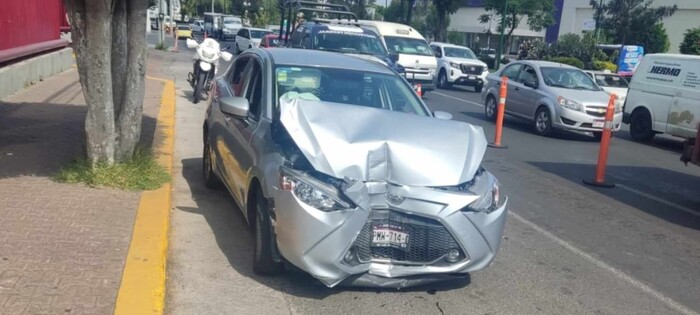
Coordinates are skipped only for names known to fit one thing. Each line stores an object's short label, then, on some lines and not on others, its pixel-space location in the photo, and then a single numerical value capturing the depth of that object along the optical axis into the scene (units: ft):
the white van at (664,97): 48.93
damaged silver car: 16.72
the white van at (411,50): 73.46
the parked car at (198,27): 229.66
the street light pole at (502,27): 133.69
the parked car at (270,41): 82.82
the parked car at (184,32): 183.21
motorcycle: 51.57
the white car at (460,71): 89.30
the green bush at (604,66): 114.93
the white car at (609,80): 68.11
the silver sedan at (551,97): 50.55
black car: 56.03
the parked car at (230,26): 193.93
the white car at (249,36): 127.34
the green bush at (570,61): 113.55
